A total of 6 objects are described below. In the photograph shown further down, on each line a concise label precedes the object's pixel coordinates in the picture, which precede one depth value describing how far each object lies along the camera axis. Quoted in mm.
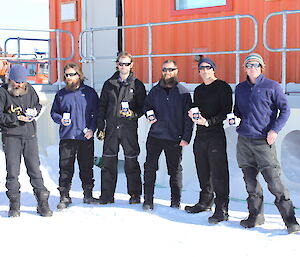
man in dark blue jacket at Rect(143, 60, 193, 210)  6242
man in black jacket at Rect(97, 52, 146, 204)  6492
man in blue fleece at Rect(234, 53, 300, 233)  5430
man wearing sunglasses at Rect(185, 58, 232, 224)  5891
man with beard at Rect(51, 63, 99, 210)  6562
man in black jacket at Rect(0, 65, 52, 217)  6156
